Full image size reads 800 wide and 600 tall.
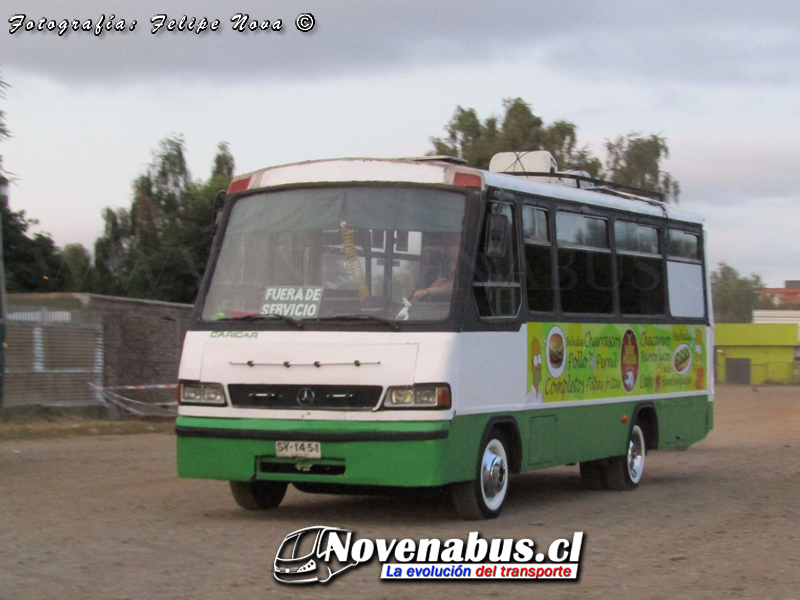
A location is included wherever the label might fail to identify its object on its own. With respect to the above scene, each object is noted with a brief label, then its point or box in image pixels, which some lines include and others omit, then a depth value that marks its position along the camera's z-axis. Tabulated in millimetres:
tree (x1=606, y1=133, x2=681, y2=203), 60531
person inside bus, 9969
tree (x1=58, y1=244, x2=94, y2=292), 54834
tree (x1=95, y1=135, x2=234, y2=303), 54188
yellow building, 81750
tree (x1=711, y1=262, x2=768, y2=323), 122312
